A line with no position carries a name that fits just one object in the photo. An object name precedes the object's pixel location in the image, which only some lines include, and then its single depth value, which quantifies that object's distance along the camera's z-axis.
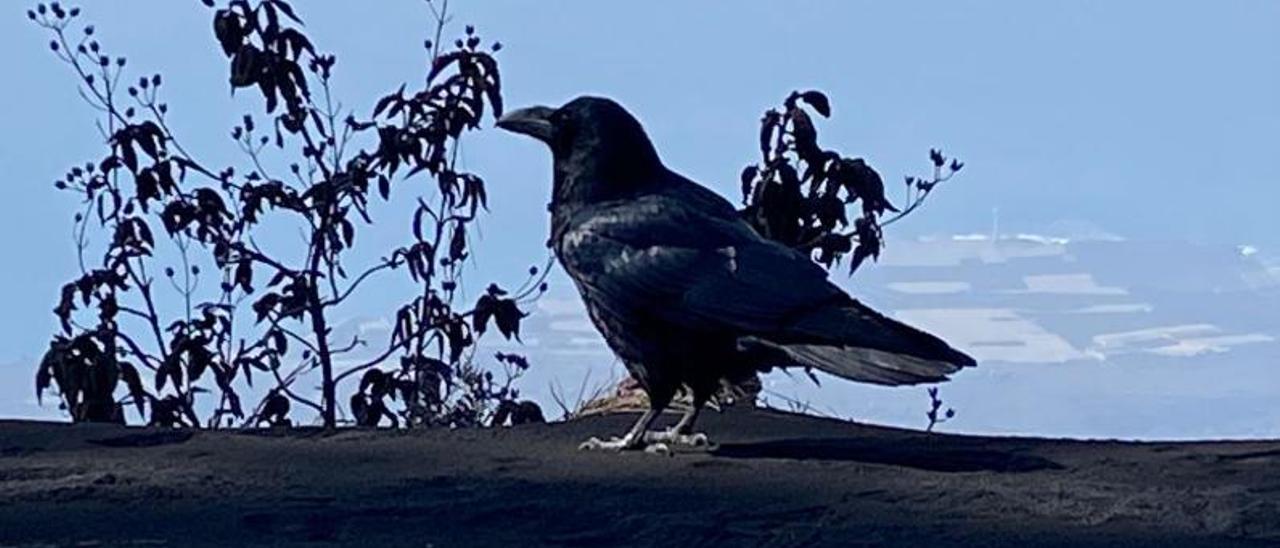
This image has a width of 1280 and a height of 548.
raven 7.70
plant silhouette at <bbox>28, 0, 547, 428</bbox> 10.42
